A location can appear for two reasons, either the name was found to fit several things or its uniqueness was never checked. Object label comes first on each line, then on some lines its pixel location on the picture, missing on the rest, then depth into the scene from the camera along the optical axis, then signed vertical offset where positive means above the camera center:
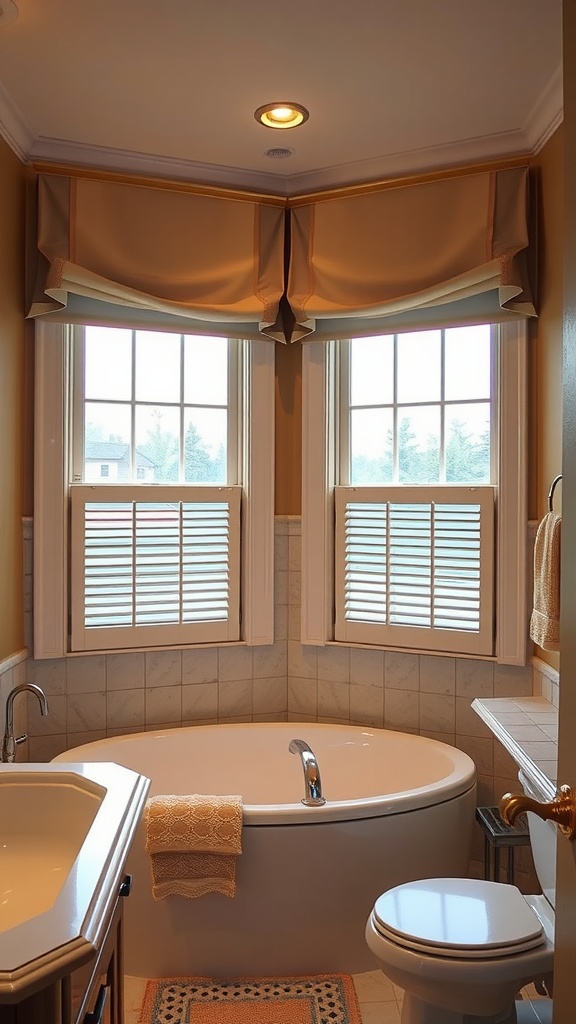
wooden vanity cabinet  1.10 -0.79
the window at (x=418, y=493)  3.24 +0.05
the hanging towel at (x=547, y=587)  2.38 -0.24
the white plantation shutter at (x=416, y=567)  3.31 -0.26
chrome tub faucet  2.69 -0.91
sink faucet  2.62 -0.72
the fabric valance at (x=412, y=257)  3.10 +0.98
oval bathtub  2.59 -1.21
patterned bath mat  2.42 -1.49
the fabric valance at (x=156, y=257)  3.17 +0.99
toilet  1.88 -1.02
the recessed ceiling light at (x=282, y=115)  2.88 +1.38
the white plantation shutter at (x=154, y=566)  3.36 -0.26
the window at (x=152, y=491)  3.29 +0.06
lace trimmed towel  2.53 -1.05
